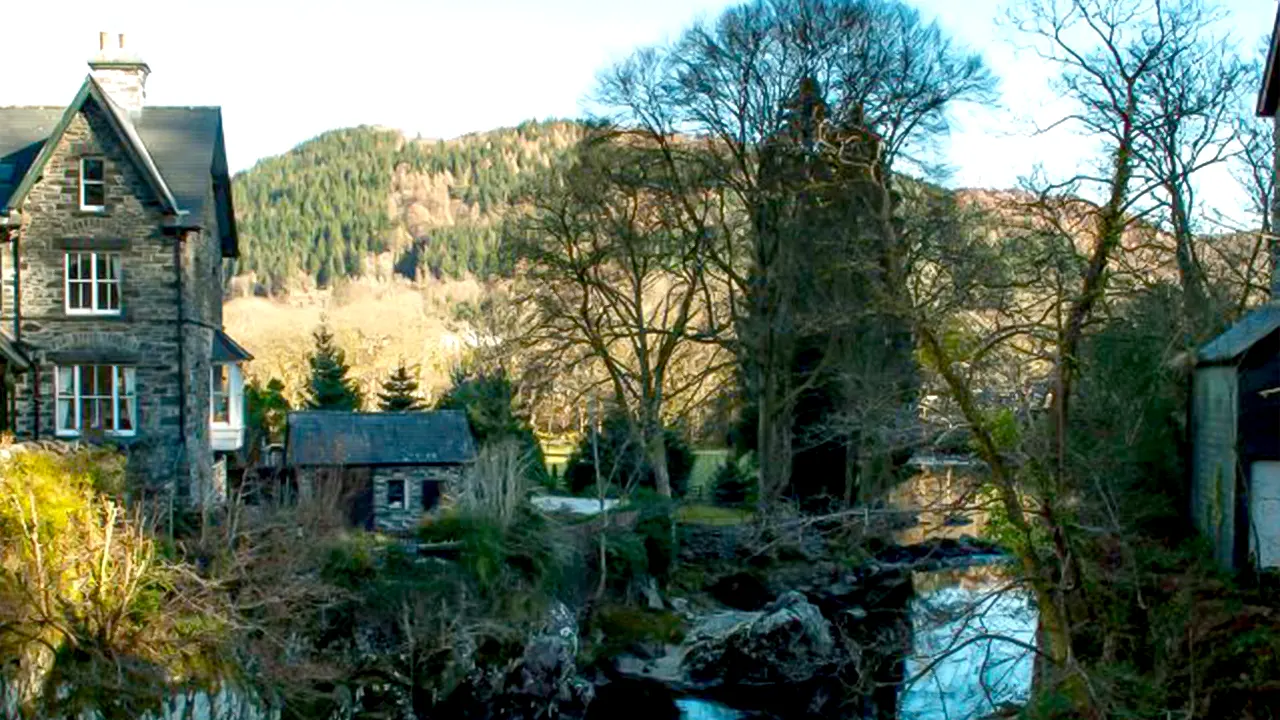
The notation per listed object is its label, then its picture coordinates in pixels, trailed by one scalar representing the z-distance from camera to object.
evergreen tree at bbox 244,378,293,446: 42.69
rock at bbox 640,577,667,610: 30.28
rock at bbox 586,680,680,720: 24.23
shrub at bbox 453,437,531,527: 27.98
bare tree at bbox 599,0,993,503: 32.47
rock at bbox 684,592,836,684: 26.64
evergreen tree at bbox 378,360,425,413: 47.84
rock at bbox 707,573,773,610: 33.03
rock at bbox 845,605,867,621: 30.42
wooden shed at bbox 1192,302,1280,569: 16.53
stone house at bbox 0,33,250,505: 26.94
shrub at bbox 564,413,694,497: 38.59
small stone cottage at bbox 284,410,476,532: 33.09
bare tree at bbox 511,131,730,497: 34.88
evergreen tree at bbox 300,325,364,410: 46.78
